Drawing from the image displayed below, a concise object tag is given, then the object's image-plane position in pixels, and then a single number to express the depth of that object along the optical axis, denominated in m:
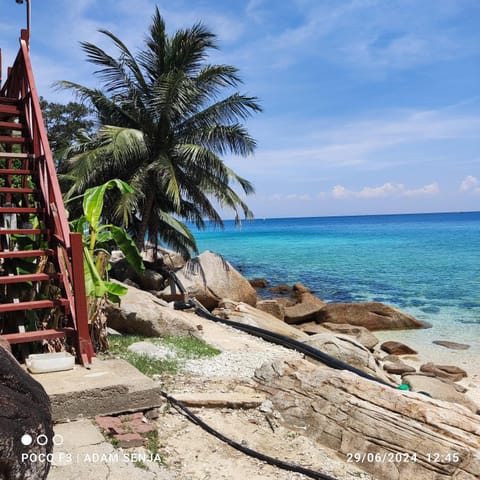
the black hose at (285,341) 6.93
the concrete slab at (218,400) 5.08
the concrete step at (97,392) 3.99
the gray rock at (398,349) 12.52
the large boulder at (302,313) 15.84
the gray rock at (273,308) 15.45
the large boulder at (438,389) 8.11
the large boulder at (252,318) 11.03
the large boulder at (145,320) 8.05
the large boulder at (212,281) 14.26
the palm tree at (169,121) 14.23
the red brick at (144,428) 4.07
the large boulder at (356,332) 12.87
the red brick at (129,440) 3.81
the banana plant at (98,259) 6.36
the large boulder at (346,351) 8.20
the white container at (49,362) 4.47
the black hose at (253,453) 3.85
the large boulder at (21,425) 1.94
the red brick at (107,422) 3.95
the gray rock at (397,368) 10.46
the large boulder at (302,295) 17.80
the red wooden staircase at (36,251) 4.97
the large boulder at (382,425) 3.98
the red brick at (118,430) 3.91
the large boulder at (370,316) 15.50
